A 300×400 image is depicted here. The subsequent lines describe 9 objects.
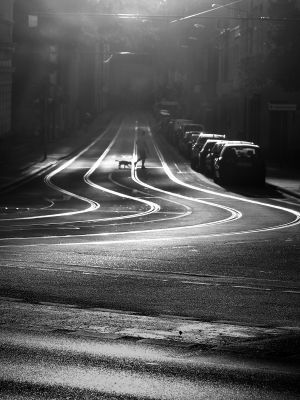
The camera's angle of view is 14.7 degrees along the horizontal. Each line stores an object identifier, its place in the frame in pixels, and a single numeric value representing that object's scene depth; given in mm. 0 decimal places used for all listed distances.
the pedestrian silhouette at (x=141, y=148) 51312
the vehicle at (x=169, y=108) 133375
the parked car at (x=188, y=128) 74062
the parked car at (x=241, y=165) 41344
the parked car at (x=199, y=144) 53344
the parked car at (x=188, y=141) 64375
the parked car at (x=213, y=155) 45500
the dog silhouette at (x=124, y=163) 52500
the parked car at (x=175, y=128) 80312
